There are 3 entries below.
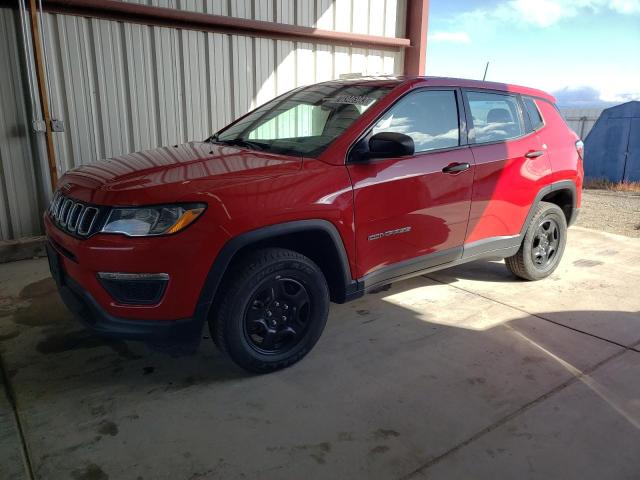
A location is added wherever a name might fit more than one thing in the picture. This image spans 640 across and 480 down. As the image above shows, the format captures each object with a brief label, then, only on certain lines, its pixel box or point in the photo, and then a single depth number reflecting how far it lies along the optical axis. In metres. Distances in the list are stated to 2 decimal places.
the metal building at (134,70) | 5.11
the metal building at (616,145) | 12.20
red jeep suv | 2.53
